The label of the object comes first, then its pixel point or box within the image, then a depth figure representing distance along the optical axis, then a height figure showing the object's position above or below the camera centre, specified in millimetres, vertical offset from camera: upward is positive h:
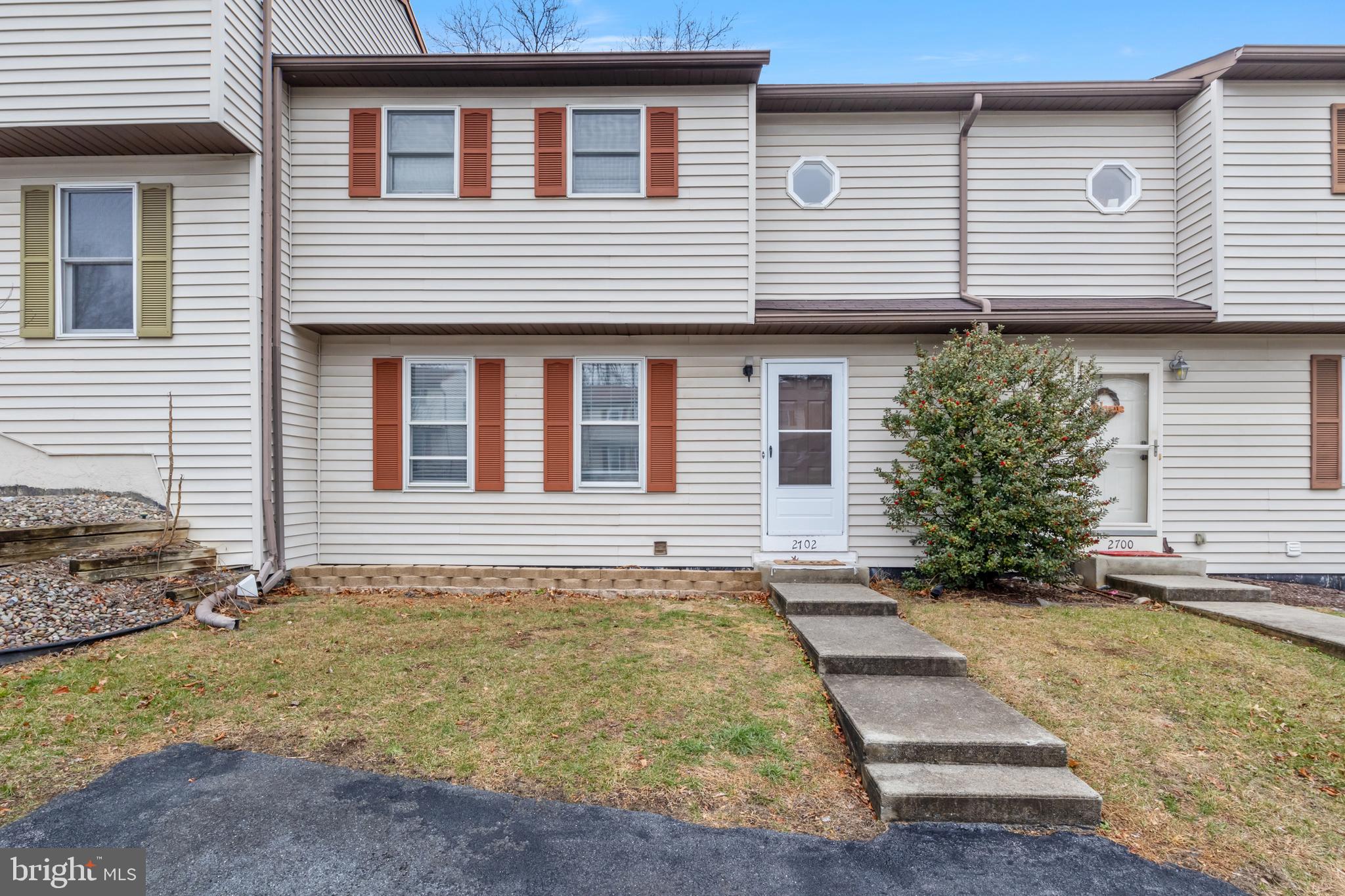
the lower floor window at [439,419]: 7273 +294
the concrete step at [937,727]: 3006 -1393
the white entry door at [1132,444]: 7207 +41
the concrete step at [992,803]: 2699 -1487
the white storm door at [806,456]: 7215 -105
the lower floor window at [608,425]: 7285 +242
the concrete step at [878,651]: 4070 -1352
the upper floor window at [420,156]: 6875 +3075
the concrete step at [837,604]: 5441 -1326
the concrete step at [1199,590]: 5996 -1322
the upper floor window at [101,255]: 6406 +1877
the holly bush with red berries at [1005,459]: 6008 -103
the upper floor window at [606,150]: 6867 +3138
